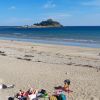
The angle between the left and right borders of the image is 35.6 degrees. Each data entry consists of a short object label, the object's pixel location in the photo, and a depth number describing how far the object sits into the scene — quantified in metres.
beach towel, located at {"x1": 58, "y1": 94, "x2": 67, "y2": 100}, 5.69
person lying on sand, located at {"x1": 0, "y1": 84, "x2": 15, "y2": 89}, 7.29
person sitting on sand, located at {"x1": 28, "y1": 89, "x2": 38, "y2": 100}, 6.15
